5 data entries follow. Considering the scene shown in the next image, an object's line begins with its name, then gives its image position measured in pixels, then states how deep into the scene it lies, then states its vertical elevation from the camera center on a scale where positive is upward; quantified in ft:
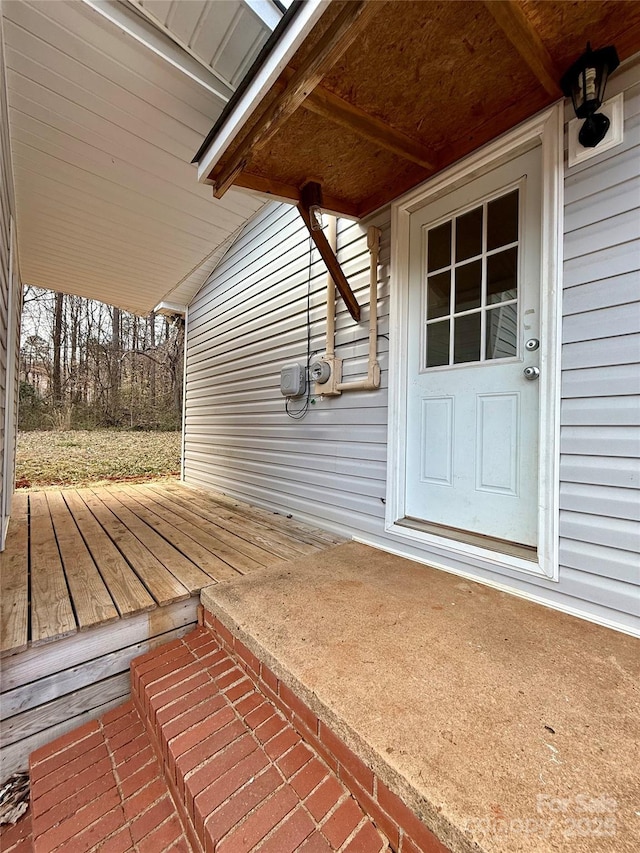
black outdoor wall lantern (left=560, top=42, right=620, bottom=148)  4.66 +4.61
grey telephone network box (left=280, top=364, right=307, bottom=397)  10.26 +1.22
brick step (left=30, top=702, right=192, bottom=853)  3.26 -3.92
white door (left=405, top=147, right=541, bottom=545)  5.96 +1.30
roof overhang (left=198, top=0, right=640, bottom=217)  4.23 +4.93
